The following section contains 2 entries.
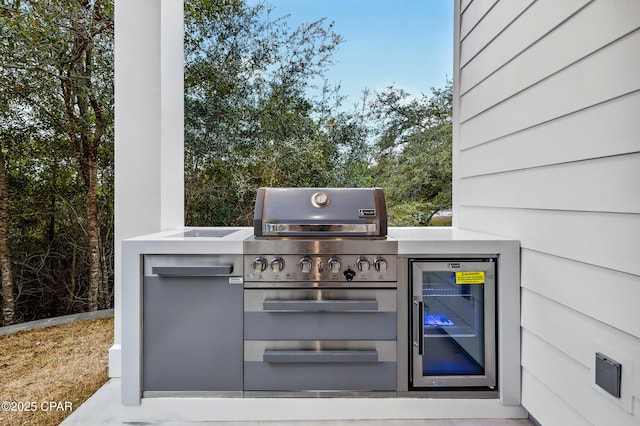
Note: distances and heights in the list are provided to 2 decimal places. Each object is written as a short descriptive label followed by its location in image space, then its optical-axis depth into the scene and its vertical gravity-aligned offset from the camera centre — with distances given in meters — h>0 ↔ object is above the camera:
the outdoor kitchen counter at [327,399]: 1.76 -0.77
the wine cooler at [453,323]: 1.80 -0.57
